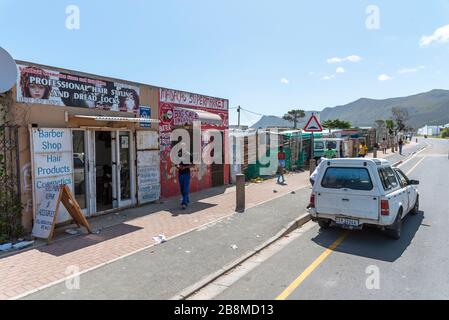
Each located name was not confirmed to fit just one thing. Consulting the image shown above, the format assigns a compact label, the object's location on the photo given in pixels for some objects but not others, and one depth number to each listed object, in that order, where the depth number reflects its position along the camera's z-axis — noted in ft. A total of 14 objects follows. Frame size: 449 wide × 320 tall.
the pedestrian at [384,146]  128.75
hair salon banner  23.73
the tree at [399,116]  304.77
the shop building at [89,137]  23.85
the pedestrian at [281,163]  50.42
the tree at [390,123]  288.16
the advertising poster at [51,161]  24.11
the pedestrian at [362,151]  83.53
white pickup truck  21.71
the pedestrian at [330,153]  68.95
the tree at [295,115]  324.99
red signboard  36.65
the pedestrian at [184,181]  32.35
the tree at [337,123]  251.91
